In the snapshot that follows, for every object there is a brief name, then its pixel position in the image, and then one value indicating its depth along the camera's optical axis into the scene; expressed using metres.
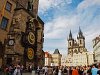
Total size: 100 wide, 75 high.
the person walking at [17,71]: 7.61
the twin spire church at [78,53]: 62.10
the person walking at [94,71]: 5.29
